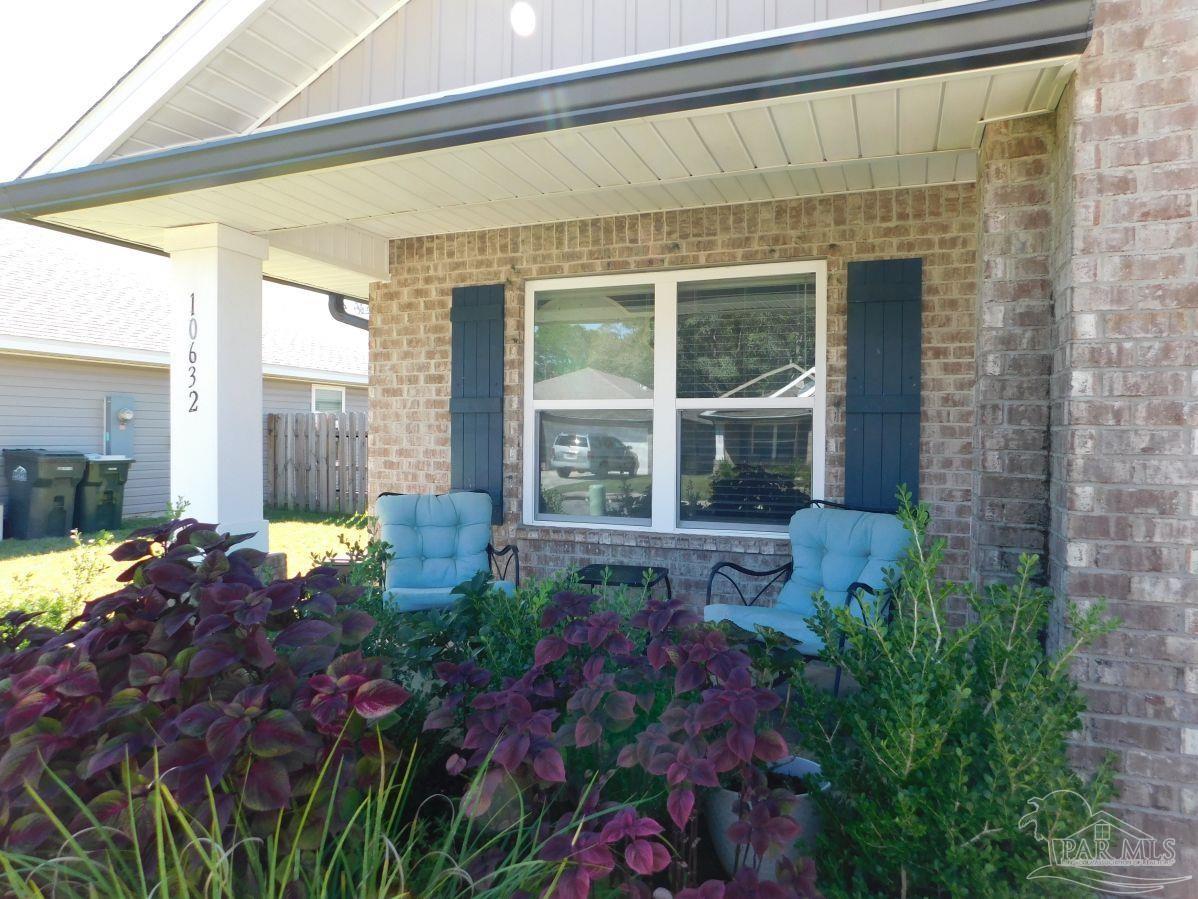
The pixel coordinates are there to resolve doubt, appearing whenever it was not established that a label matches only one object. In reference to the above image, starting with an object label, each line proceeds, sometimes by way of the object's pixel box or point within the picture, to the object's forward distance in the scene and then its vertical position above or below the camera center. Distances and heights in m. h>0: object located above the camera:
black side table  4.50 -0.84
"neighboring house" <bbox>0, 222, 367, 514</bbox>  10.52 +1.13
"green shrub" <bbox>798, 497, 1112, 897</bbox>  1.61 -0.69
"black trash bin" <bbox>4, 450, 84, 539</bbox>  9.83 -0.79
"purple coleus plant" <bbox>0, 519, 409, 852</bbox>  1.40 -0.53
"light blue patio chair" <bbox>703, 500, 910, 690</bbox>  4.09 -0.68
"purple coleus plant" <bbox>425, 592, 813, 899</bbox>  1.47 -0.64
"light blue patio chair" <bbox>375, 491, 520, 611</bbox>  5.04 -0.70
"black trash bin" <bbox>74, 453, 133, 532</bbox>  10.31 -0.86
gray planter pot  1.91 -1.01
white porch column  4.72 +0.37
